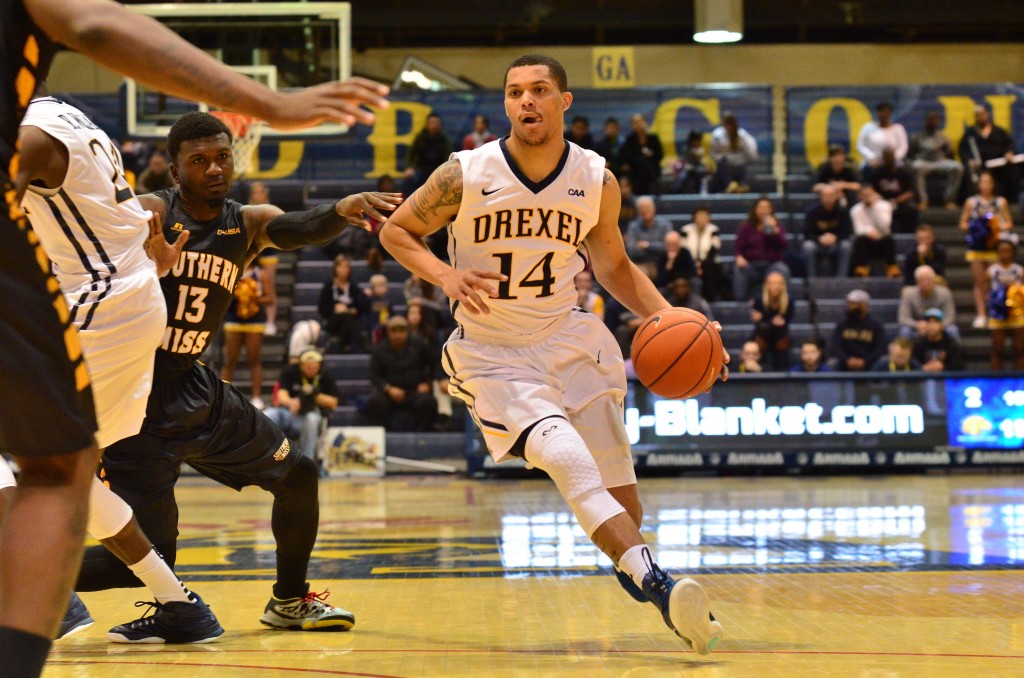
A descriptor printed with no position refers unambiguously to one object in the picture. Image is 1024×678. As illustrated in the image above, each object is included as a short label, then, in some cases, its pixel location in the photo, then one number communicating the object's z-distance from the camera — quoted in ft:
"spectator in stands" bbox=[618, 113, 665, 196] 63.16
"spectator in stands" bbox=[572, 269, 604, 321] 49.12
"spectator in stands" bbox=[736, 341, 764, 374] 48.29
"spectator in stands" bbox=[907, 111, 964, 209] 64.75
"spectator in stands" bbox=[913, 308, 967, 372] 50.24
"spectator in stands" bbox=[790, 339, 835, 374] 48.70
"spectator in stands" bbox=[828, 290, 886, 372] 50.52
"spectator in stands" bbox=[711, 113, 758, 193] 65.05
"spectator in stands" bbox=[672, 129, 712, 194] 65.41
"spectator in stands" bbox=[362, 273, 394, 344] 53.57
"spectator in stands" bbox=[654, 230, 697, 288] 53.21
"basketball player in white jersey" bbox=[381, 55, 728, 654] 16.10
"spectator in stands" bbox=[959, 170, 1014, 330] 55.98
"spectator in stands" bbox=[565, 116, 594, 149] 61.82
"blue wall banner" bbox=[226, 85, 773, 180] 65.57
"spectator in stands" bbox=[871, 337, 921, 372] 48.91
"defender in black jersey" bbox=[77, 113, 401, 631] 15.99
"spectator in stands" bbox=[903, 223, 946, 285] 57.11
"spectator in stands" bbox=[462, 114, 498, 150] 61.11
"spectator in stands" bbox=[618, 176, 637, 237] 59.47
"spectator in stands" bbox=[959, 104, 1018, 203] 63.57
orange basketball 16.55
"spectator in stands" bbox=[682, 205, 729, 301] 55.83
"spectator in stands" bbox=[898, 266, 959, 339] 53.52
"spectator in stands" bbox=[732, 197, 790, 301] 57.21
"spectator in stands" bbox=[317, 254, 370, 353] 53.93
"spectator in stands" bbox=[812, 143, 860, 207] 61.21
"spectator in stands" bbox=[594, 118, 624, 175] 63.16
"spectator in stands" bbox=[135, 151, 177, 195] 55.83
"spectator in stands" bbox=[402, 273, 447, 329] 52.24
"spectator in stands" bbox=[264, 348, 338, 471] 46.06
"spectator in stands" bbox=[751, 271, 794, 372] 50.96
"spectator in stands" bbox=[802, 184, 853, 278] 59.47
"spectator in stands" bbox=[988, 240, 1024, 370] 52.54
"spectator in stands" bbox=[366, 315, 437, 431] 48.62
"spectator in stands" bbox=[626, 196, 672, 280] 56.34
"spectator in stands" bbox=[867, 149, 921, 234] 62.08
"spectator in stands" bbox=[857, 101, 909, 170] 63.77
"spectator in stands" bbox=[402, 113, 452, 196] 62.08
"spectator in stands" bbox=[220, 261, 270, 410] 50.60
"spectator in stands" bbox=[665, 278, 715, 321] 50.47
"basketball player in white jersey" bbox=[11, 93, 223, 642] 13.39
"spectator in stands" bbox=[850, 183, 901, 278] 58.95
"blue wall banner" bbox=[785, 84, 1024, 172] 66.69
